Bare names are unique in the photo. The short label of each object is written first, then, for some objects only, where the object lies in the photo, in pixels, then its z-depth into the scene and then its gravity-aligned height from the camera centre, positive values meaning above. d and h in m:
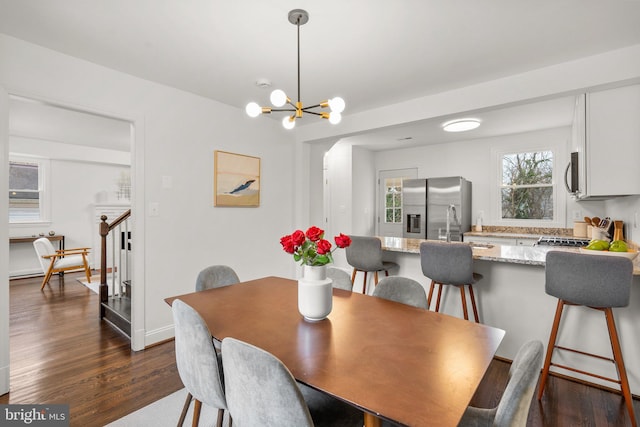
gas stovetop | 3.46 -0.34
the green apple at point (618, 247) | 2.26 -0.25
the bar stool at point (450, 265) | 2.38 -0.42
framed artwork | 3.37 +0.35
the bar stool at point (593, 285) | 1.80 -0.44
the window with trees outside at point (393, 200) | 5.90 +0.21
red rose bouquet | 1.49 -0.17
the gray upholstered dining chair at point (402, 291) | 1.86 -0.49
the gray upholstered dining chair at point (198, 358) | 1.25 -0.60
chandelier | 1.79 +0.64
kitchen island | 2.07 -0.75
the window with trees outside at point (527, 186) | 4.64 +0.39
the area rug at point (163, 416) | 1.82 -1.23
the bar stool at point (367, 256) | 2.97 -0.43
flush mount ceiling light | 3.91 +1.09
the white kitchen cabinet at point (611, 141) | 2.24 +0.52
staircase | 3.16 -0.86
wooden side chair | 4.74 -0.78
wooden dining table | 0.90 -0.53
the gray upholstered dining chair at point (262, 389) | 0.90 -0.53
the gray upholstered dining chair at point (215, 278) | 2.20 -0.49
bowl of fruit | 2.19 -0.27
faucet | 4.71 -0.06
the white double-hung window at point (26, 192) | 5.44 +0.31
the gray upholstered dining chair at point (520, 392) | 0.89 -0.52
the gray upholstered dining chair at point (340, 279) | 2.32 -0.50
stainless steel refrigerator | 4.71 +0.08
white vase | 1.49 -0.40
